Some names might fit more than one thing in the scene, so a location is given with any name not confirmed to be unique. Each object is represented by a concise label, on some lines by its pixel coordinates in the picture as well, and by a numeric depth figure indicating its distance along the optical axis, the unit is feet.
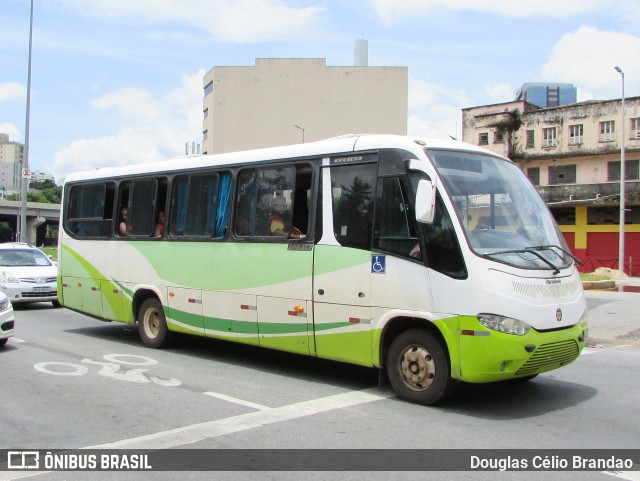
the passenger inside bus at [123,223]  37.14
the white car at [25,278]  53.11
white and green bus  21.33
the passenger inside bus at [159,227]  34.76
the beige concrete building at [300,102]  248.11
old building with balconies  154.20
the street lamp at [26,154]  93.32
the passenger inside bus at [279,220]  27.57
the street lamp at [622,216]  127.65
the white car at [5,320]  33.60
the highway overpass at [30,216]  278.46
